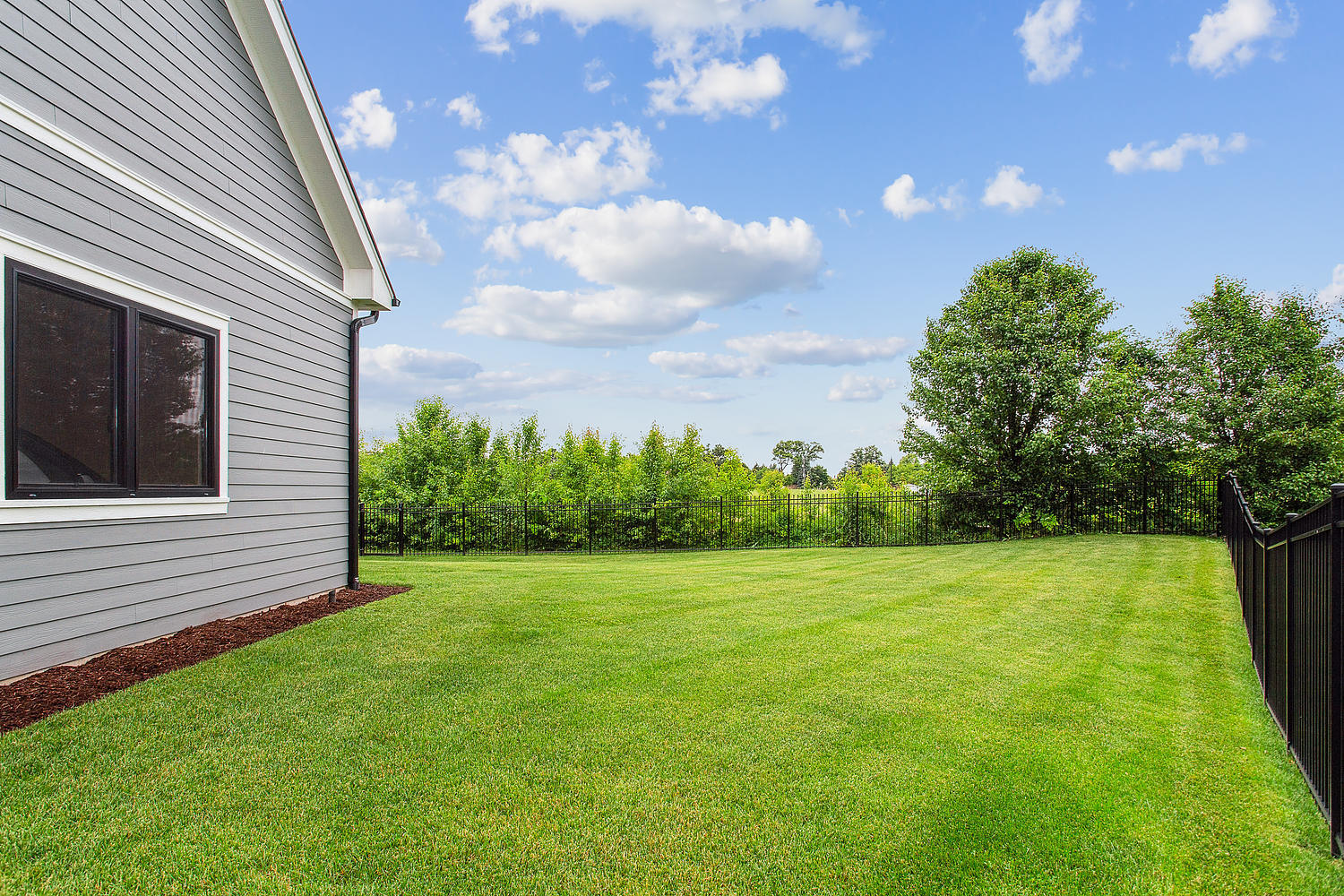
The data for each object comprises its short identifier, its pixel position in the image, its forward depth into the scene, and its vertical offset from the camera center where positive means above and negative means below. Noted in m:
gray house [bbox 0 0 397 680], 4.09 +1.17
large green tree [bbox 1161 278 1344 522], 14.93 +1.69
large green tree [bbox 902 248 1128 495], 16.45 +2.31
